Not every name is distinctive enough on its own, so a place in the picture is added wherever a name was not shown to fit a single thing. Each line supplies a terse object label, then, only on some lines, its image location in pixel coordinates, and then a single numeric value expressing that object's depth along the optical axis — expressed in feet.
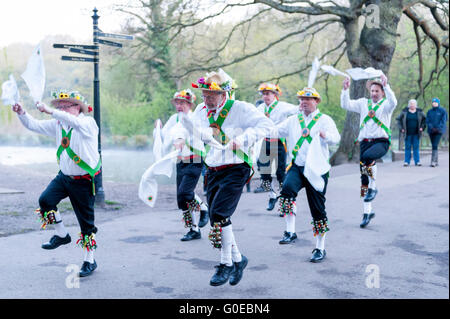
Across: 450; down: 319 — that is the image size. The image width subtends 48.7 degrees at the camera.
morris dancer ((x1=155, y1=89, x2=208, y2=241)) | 22.53
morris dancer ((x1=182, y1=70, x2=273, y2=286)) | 15.83
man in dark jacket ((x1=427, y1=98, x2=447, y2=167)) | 48.11
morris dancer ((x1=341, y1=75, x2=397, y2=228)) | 24.57
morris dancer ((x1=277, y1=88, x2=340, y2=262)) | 19.06
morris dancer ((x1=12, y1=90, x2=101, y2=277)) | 17.02
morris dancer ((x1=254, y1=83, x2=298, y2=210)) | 29.55
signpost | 30.55
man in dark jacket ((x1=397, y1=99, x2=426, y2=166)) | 48.98
